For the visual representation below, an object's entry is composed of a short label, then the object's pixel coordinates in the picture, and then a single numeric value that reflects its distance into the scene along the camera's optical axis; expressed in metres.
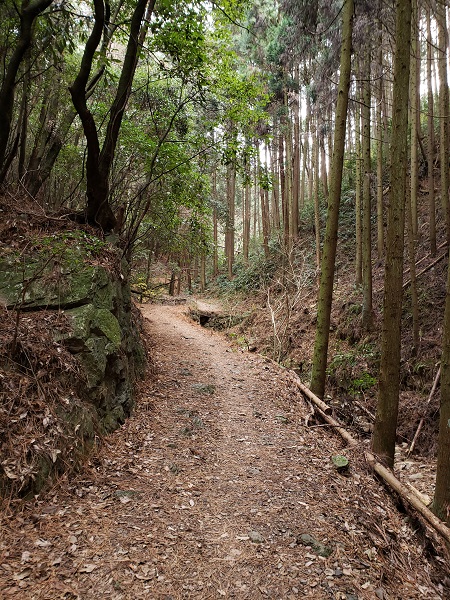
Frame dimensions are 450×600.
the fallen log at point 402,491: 3.89
